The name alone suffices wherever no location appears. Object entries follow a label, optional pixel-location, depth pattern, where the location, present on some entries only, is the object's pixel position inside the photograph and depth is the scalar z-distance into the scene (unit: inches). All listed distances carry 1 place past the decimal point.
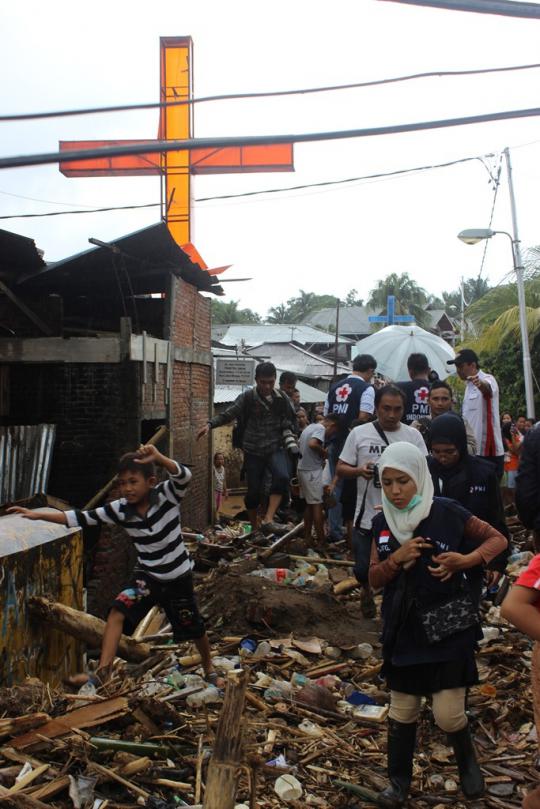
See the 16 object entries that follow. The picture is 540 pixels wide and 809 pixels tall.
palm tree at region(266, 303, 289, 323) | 3624.8
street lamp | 722.8
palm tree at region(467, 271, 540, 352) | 885.8
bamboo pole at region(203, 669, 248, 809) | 107.9
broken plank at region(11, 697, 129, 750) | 157.4
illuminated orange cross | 810.2
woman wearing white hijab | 155.3
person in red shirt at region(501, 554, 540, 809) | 118.3
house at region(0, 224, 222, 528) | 434.3
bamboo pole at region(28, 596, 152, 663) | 211.3
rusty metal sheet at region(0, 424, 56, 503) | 394.3
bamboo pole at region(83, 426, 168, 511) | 399.5
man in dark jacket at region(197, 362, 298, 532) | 421.4
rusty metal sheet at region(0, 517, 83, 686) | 198.2
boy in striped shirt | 217.6
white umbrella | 558.9
